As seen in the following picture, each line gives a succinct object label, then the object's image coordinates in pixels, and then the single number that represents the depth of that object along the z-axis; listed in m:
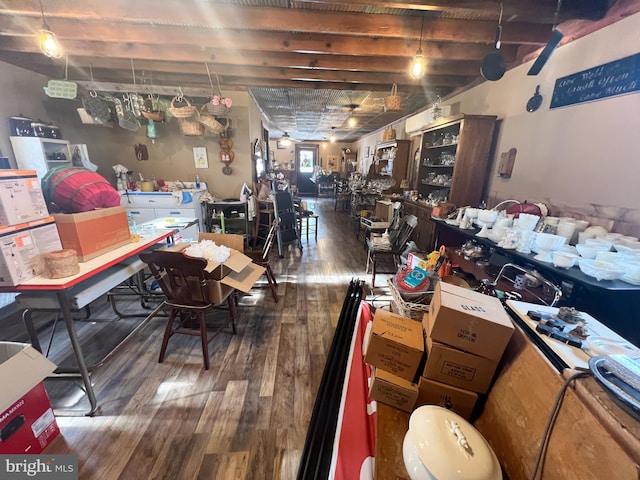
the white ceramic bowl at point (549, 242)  1.71
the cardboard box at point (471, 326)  0.92
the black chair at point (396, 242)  3.25
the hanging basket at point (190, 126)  3.66
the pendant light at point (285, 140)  10.45
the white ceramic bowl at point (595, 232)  1.77
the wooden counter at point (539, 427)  0.52
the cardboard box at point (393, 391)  1.02
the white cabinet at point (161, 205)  4.04
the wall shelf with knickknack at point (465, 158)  3.05
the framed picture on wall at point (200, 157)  4.57
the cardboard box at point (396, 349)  1.04
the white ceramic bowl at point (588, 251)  1.57
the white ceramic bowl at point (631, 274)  1.34
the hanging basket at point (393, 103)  3.06
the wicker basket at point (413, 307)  1.28
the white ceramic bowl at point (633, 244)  1.57
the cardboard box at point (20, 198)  1.31
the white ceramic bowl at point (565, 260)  1.54
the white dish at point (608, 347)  0.77
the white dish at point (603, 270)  1.37
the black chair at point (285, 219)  4.18
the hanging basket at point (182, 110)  3.19
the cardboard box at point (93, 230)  1.60
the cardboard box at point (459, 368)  0.95
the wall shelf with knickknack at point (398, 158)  5.65
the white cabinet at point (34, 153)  3.23
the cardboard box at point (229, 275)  1.97
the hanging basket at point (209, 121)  3.62
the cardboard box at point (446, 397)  0.96
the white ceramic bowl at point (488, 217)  2.32
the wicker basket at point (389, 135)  5.38
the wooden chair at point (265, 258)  2.73
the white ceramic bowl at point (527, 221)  1.98
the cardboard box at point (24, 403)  1.17
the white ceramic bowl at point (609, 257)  1.44
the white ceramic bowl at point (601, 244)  1.57
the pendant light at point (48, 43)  2.05
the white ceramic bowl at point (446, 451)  0.67
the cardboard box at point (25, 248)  1.33
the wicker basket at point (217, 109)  3.40
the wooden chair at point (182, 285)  1.71
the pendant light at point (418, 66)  2.31
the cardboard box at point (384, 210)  5.04
